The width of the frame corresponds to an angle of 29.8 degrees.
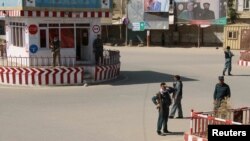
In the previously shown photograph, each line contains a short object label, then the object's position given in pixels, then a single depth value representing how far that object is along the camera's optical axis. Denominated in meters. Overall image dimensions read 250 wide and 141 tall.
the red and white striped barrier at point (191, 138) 11.16
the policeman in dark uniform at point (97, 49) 23.84
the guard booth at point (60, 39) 22.06
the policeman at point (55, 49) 22.73
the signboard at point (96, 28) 24.61
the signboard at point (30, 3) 22.09
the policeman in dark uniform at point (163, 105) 12.83
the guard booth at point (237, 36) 44.38
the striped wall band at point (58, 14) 22.52
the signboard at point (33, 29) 23.28
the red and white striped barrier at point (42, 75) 21.84
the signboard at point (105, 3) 23.86
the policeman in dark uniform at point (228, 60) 25.94
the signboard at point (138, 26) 50.28
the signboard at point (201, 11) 47.31
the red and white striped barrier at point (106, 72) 23.07
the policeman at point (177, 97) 14.96
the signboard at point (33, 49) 23.47
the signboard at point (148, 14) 49.06
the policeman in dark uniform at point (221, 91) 13.62
